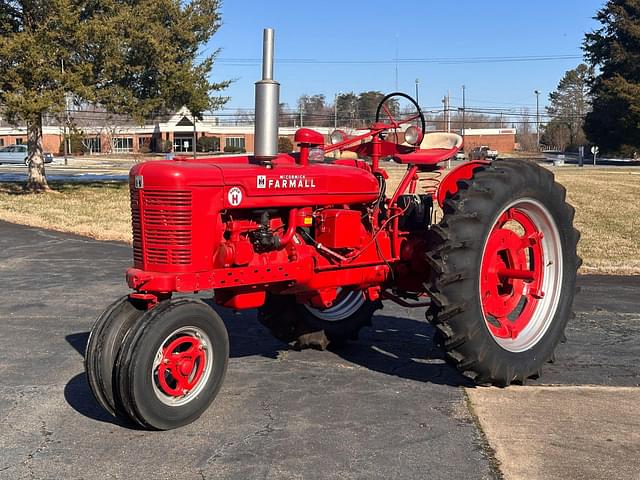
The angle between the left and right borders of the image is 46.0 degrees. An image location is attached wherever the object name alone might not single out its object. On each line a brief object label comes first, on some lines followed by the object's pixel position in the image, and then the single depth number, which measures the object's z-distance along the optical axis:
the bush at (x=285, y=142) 47.39
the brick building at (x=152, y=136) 71.06
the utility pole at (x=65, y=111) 20.01
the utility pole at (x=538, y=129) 94.97
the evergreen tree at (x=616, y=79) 52.62
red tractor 4.26
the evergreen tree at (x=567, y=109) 94.81
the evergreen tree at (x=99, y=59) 19.39
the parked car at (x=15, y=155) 49.34
